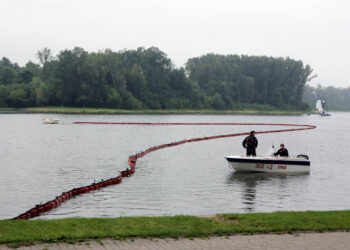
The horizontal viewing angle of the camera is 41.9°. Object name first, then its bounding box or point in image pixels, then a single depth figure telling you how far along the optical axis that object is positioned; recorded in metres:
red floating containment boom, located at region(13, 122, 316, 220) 18.67
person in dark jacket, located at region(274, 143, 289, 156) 34.12
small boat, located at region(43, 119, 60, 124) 104.62
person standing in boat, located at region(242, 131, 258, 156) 33.50
